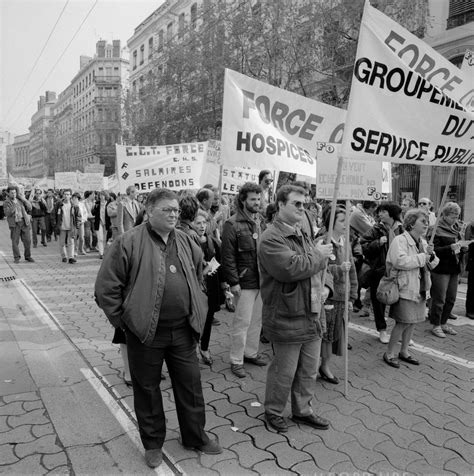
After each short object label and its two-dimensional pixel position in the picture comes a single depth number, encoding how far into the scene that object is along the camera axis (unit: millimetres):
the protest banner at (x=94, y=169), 21978
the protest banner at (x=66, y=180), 18922
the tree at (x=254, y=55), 15117
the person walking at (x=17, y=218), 11266
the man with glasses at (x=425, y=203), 8465
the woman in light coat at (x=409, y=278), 4734
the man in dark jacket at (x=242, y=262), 4559
